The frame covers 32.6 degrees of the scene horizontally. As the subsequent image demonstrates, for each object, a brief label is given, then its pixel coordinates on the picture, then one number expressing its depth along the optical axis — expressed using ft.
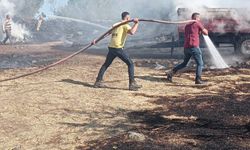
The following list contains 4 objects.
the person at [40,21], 121.76
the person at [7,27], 87.20
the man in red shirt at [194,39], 35.12
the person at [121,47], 32.73
